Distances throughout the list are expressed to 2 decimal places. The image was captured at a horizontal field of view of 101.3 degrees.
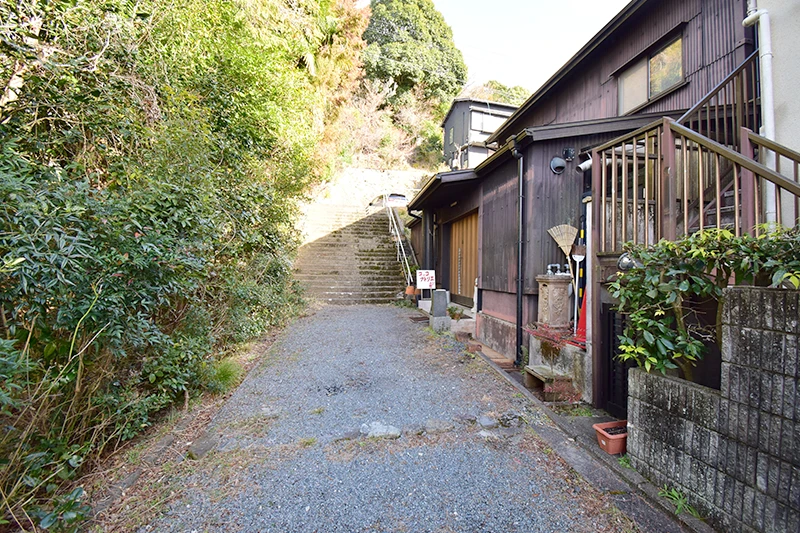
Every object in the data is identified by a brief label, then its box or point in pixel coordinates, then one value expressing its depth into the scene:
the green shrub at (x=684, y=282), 1.71
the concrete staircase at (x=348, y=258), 10.10
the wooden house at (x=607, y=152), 3.09
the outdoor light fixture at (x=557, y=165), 4.52
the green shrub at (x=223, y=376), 3.67
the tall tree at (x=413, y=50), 20.86
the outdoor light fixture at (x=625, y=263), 2.63
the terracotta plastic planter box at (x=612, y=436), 2.40
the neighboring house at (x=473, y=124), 16.53
